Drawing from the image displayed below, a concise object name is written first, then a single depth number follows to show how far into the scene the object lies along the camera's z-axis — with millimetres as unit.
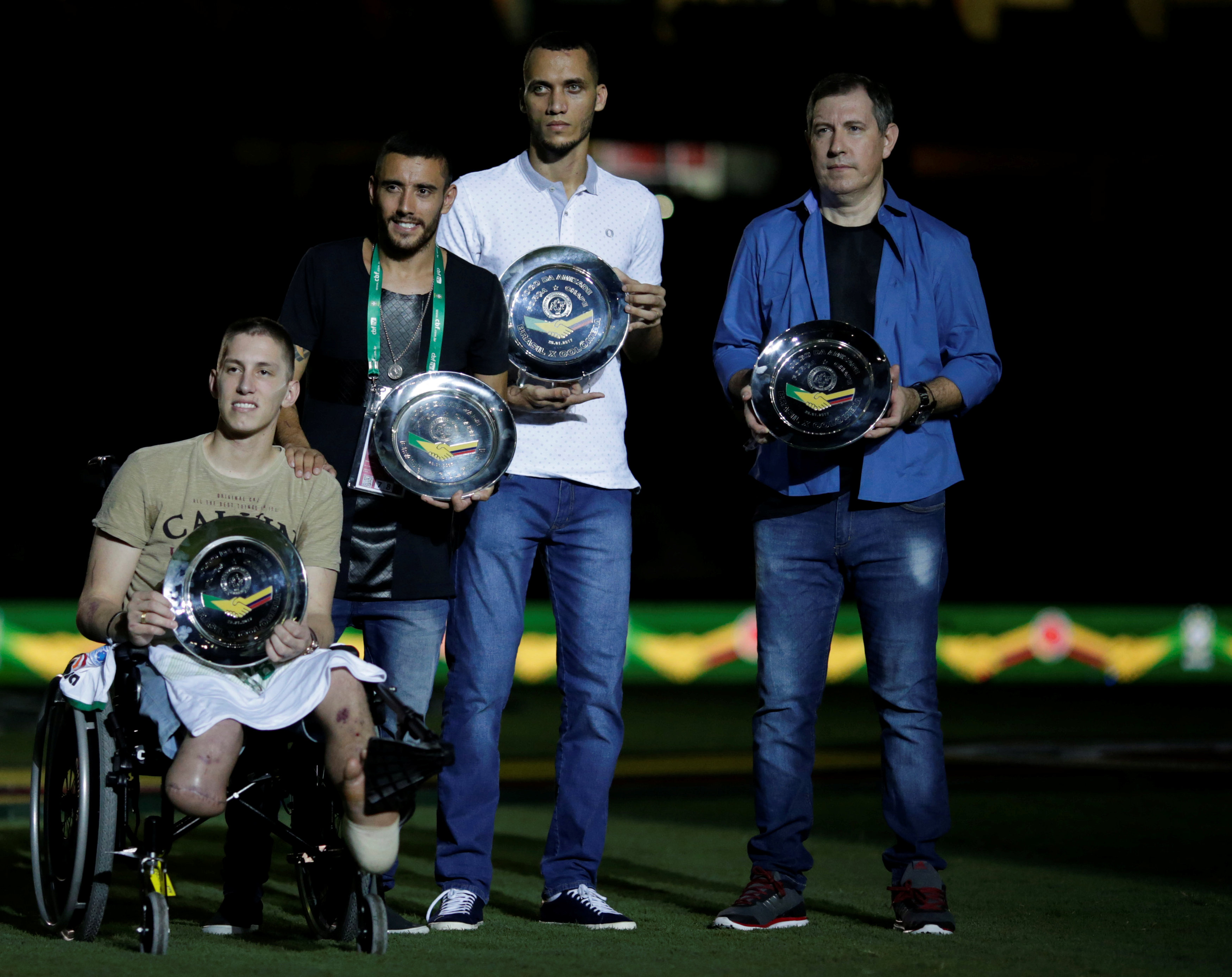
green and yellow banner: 26391
